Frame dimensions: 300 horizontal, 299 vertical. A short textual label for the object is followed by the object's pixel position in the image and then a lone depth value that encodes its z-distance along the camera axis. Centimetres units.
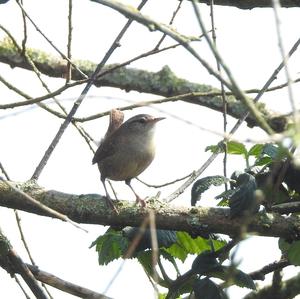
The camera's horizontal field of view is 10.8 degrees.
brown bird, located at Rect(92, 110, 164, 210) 1037
